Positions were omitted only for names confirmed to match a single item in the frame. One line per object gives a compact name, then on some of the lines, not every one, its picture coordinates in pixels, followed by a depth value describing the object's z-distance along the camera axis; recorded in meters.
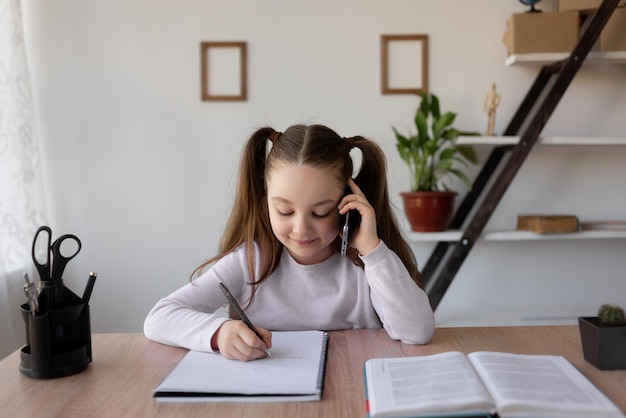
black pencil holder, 1.00
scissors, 1.00
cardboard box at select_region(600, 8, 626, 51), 2.52
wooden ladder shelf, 2.39
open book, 0.79
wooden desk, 0.87
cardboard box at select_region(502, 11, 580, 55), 2.48
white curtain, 2.30
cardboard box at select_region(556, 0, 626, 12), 2.51
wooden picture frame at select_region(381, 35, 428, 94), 2.70
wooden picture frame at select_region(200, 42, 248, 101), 2.70
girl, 1.25
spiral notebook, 0.90
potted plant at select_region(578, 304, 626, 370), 1.01
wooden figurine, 2.54
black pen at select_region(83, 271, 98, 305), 1.07
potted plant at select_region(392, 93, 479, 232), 2.49
